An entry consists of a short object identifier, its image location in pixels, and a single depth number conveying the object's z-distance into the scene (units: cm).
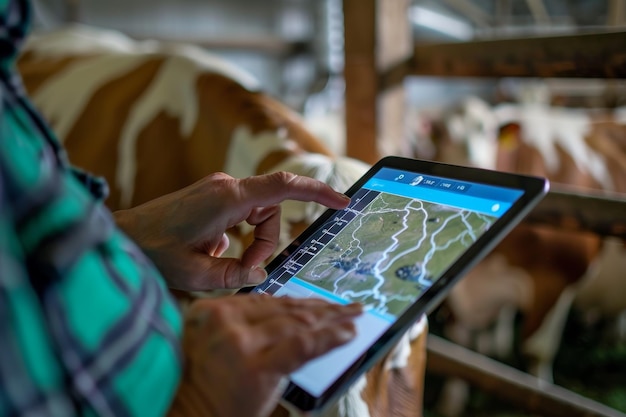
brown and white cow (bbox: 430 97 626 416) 178
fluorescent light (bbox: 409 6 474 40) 532
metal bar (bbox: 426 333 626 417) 94
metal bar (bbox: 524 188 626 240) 89
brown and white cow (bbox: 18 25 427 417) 55
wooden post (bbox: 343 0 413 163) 109
